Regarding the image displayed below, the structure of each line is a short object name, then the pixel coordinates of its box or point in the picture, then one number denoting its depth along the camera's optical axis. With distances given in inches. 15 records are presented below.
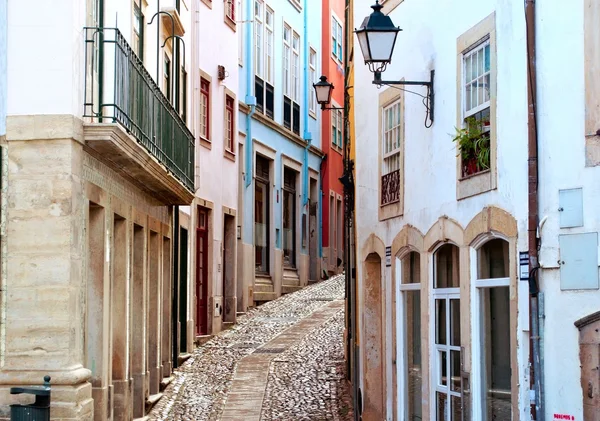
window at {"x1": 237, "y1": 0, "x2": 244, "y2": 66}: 1092.5
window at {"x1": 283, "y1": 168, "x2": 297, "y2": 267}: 1290.6
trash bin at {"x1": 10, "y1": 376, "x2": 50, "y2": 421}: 388.8
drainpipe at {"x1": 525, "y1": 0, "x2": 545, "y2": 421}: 390.6
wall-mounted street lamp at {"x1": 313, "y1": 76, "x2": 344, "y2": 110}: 797.9
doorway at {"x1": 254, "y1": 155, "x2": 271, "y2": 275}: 1169.4
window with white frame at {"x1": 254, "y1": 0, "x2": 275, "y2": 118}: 1162.5
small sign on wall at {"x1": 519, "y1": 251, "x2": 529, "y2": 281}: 400.2
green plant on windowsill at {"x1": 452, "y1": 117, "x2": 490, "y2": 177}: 460.1
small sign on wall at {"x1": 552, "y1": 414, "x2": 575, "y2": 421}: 370.3
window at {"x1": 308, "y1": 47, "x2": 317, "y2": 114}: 1422.2
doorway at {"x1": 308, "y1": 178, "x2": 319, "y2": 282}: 1406.3
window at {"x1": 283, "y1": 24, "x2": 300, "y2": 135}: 1286.9
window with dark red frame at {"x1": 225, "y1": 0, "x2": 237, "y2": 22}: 1029.2
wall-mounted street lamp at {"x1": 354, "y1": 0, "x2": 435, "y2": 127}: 502.3
